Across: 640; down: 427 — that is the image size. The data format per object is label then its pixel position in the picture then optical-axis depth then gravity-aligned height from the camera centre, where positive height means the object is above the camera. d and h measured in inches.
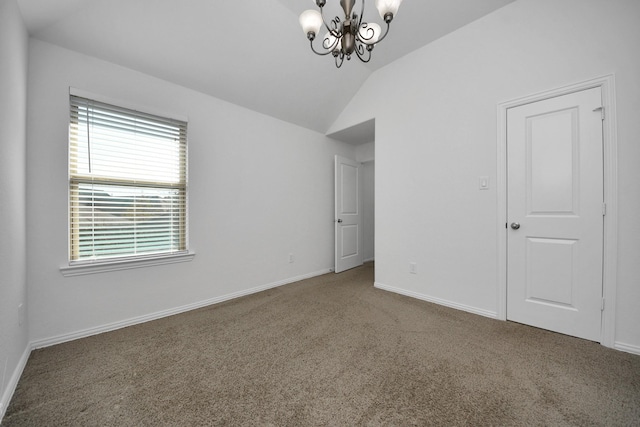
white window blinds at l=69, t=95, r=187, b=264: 76.2 +10.4
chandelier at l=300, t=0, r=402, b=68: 53.2 +47.0
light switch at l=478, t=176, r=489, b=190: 88.8 +11.6
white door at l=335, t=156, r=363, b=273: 153.5 -1.3
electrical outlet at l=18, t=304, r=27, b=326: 59.9 -27.0
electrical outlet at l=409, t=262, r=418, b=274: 108.6 -26.0
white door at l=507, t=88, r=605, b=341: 70.3 -0.2
